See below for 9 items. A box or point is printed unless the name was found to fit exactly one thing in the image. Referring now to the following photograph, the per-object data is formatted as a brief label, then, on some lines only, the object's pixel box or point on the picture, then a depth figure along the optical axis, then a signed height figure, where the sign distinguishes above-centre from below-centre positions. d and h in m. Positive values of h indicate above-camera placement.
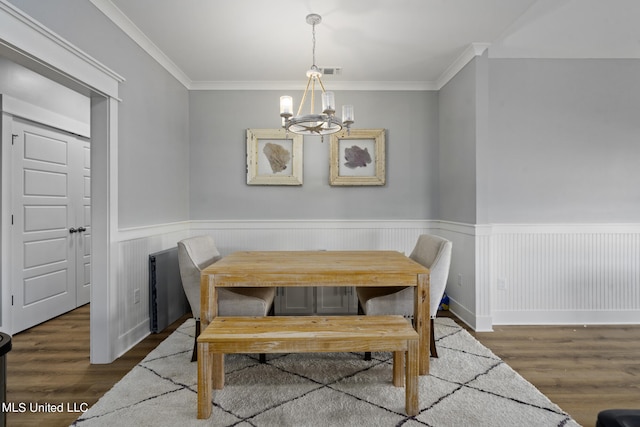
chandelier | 2.20 +0.65
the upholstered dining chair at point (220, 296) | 2.28 -0.60
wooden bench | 1.72 -0.69
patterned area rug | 1.71 -1.07
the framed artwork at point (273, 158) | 3.86 +0.62
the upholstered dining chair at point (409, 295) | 2.28 -0.60
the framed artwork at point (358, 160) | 3.88 +0.60
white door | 3.01 -0.13
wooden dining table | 2.06 -0.43
